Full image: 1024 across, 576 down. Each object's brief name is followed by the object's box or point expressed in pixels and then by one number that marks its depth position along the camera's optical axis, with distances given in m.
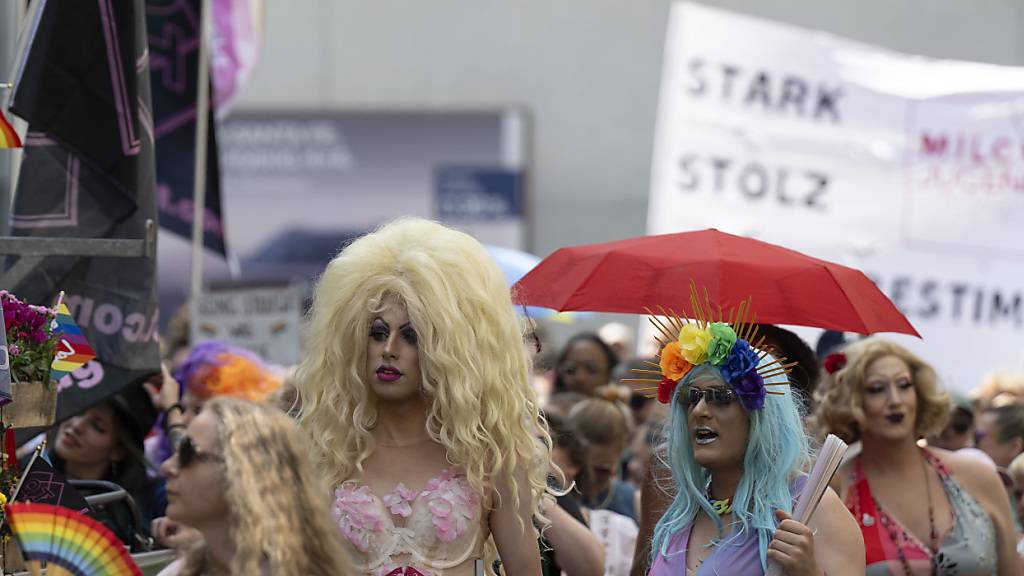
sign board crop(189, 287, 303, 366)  19.30
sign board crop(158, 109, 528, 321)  48.69
